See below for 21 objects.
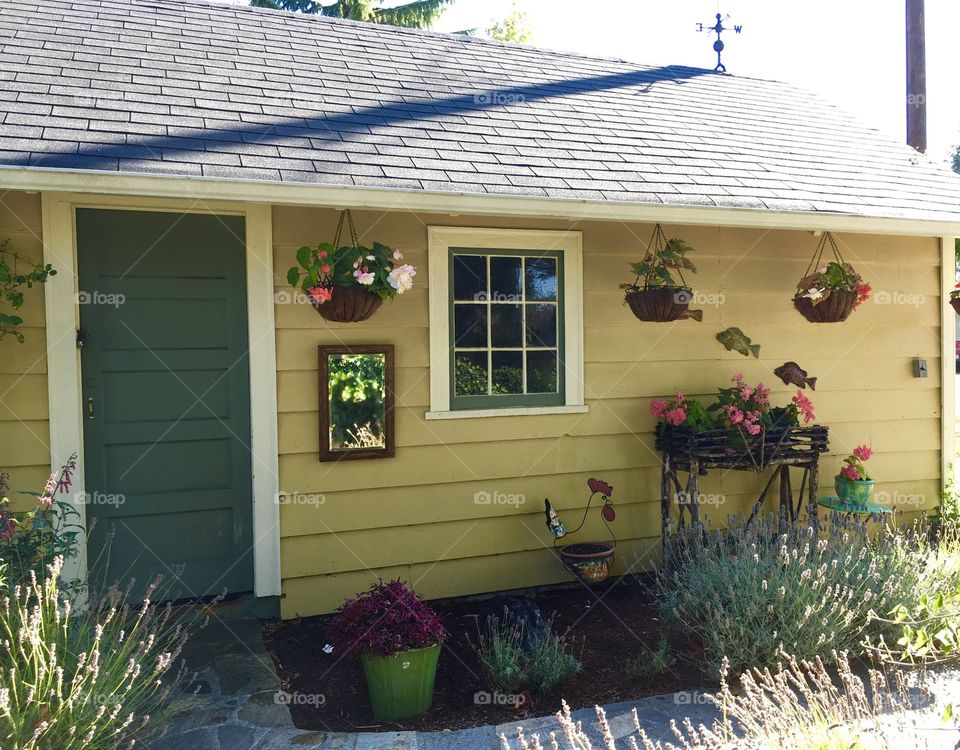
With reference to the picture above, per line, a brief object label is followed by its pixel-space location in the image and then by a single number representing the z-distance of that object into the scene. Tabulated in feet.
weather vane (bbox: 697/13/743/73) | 25.38
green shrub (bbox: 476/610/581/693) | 11.98
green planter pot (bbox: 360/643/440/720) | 11.31
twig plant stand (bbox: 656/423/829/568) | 16.12
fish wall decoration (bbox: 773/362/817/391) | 17.19
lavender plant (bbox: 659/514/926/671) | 11.79
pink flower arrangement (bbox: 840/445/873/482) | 18.13
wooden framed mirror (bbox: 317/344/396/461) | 14.76
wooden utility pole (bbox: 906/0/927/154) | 27.81
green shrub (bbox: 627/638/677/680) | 12.48
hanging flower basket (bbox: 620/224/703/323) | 16.01
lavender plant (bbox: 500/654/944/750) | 7.89
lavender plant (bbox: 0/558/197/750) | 8.22
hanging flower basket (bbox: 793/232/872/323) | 17.16
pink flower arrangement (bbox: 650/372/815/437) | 16.24
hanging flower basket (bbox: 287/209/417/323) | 13.46
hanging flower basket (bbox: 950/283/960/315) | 19.26
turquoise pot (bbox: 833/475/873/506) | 17.99
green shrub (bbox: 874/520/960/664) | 11.75
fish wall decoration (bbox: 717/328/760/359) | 17.31
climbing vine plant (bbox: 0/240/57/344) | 12.80
